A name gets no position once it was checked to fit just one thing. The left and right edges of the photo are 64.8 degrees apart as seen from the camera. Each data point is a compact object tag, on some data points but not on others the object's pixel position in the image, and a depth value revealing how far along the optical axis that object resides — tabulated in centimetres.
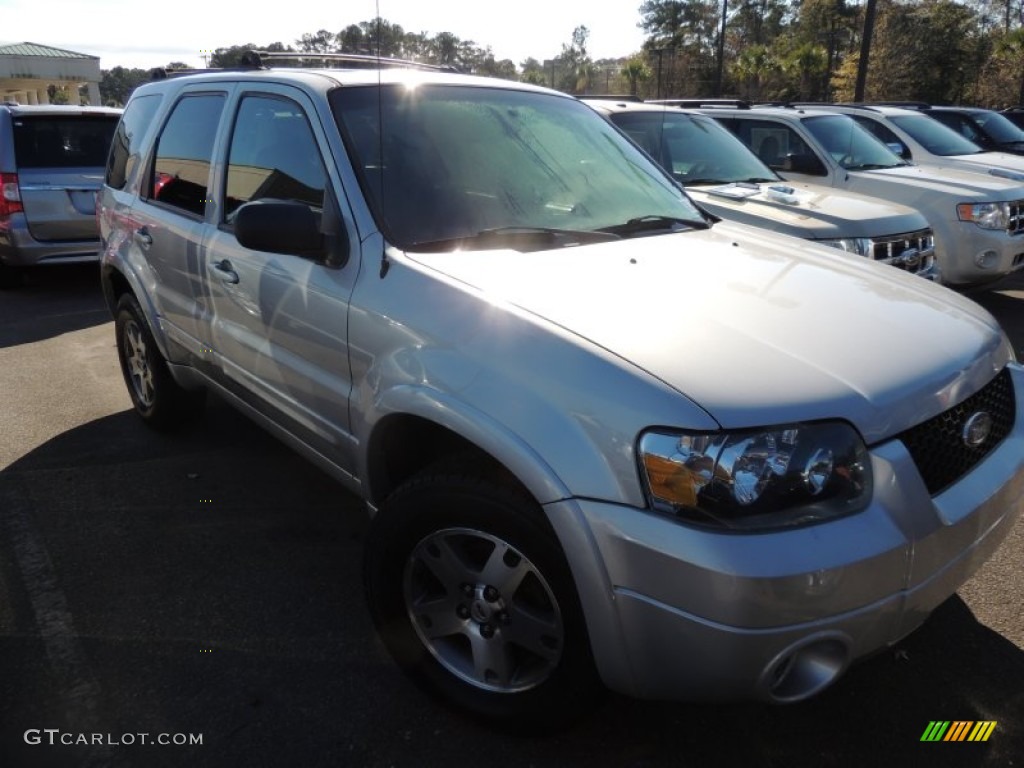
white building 3988
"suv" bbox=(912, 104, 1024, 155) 1190
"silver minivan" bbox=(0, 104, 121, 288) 782
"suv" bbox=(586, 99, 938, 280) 557
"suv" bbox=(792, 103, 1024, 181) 885
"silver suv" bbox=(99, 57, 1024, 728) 181
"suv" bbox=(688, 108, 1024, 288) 698
